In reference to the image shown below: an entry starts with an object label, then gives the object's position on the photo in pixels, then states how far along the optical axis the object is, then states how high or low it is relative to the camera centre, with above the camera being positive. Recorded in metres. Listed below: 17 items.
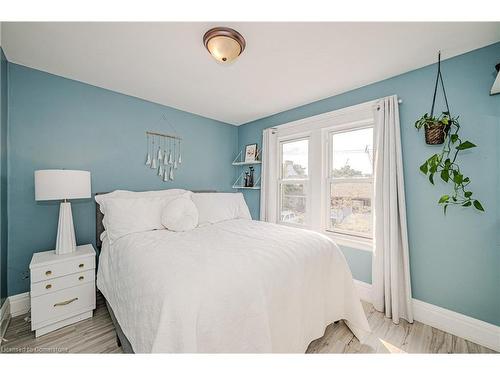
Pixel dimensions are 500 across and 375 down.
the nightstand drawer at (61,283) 1.60 -0.82
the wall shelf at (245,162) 3.34 +0.42
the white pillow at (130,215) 1.87 -0.28
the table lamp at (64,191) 1.66 -0.04
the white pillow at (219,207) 2.48 -0.26
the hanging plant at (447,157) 1.66 +0.27
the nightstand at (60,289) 1.60 -0.87
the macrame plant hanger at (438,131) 1.71 +0.48
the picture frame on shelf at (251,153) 3.42 +0.59
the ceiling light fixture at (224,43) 1.41 +1.05
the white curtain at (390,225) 1.92 -0.37
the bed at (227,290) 0.96 -0.60
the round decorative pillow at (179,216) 2.06 -0.31
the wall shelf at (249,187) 3.45 +0.00
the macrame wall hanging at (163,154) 2.75 +0.46
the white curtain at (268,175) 3.14 +0.18
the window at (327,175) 2.37 +0.17
